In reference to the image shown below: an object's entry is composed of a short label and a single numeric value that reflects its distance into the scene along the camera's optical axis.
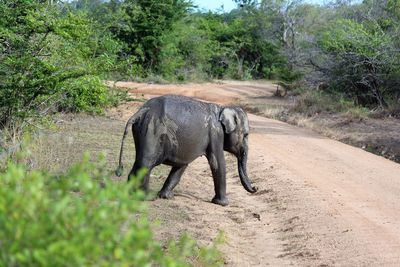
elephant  16.65
